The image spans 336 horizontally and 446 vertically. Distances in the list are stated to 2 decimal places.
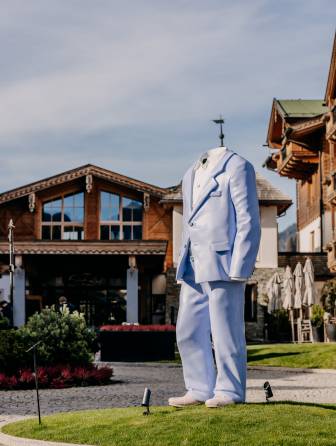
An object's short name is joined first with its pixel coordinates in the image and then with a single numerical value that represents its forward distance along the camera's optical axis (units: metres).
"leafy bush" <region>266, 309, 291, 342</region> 38.53
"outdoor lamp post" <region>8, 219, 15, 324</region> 37.38
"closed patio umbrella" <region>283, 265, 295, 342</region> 35.47
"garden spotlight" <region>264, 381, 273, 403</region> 10.41
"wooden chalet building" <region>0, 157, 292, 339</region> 44.81
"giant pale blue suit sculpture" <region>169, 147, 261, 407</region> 10.16
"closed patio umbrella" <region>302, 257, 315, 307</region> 34.47
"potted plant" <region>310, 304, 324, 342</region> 34.41
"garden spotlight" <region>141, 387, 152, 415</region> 10.18
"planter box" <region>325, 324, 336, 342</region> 32.28
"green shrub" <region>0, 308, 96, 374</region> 18.62
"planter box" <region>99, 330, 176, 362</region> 25.97
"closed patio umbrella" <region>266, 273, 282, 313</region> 37.91
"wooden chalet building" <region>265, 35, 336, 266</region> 45.56
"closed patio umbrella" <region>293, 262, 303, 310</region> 34.78
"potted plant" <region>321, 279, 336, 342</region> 36.48
